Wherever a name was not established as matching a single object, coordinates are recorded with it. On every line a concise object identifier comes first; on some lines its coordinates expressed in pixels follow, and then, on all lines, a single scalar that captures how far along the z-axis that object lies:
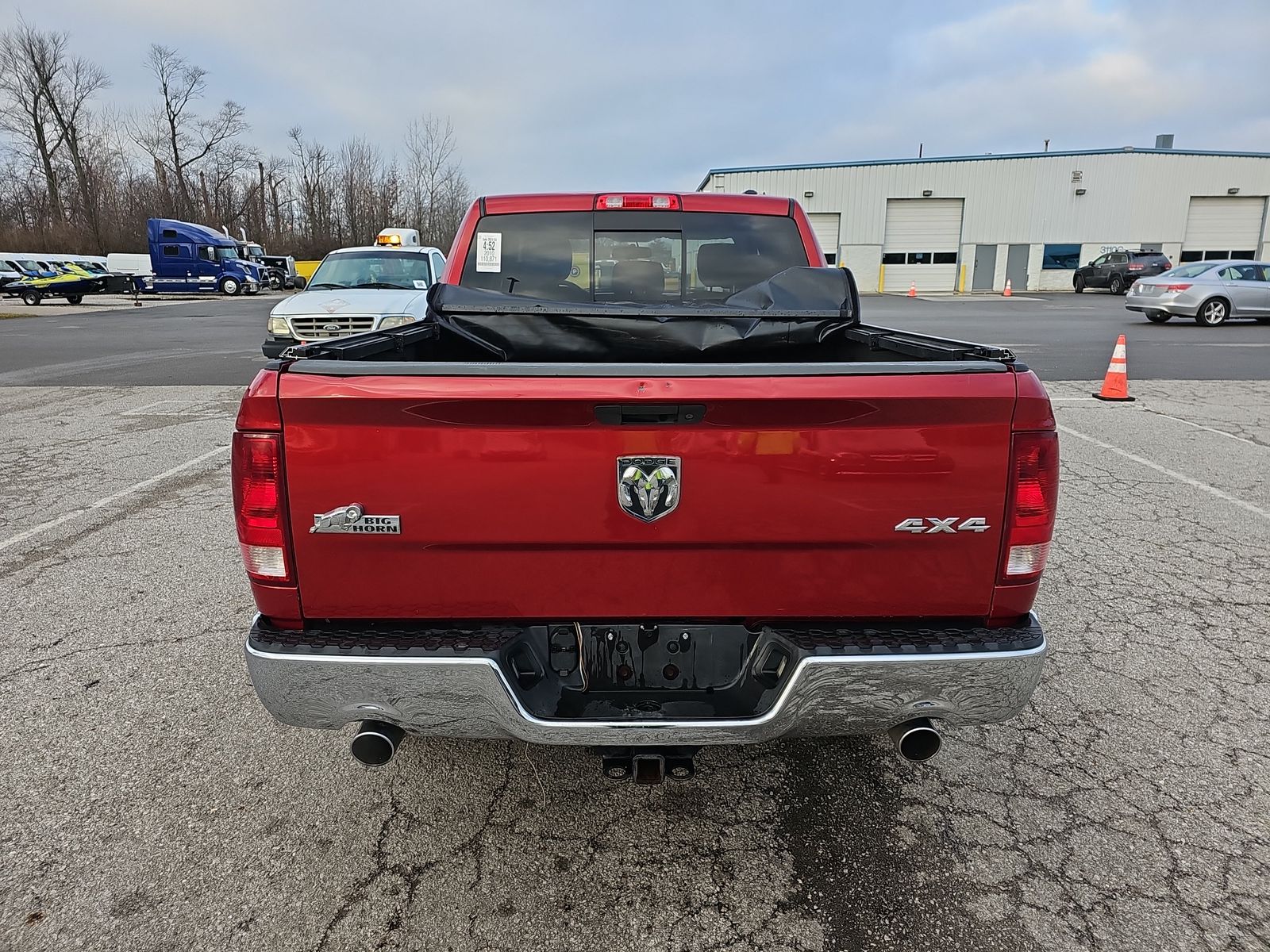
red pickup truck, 1.91
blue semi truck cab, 37.41
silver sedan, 18.36
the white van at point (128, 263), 42.78
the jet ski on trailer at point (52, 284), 32.31
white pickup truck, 10.02
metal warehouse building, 38.53
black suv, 31.89
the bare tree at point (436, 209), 59.62
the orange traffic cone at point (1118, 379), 9.70
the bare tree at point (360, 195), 61.03
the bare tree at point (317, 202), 63.00
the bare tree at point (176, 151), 63.34
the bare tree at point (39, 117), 56.84
